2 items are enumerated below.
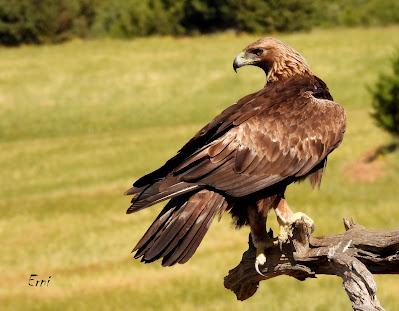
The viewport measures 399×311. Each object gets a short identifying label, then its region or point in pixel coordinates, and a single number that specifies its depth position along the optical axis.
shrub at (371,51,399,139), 49.81
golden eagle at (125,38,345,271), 12.45
